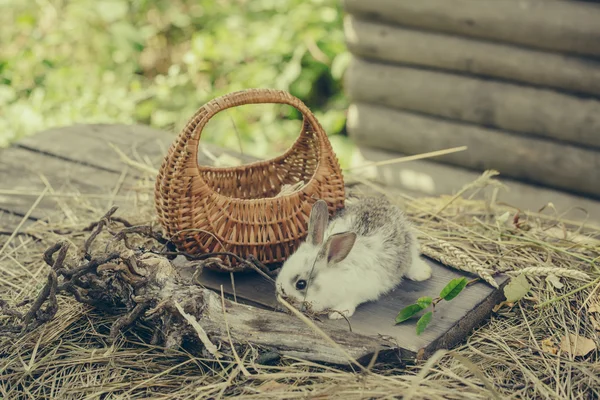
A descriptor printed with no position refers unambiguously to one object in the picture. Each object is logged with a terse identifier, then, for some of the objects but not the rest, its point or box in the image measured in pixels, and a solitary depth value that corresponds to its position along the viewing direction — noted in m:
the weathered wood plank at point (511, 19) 4.24
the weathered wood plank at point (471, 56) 4.39
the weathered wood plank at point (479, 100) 4.46
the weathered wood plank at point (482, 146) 4.54
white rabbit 2.62
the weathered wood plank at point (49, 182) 3.66
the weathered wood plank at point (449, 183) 4.61
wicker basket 2.70
